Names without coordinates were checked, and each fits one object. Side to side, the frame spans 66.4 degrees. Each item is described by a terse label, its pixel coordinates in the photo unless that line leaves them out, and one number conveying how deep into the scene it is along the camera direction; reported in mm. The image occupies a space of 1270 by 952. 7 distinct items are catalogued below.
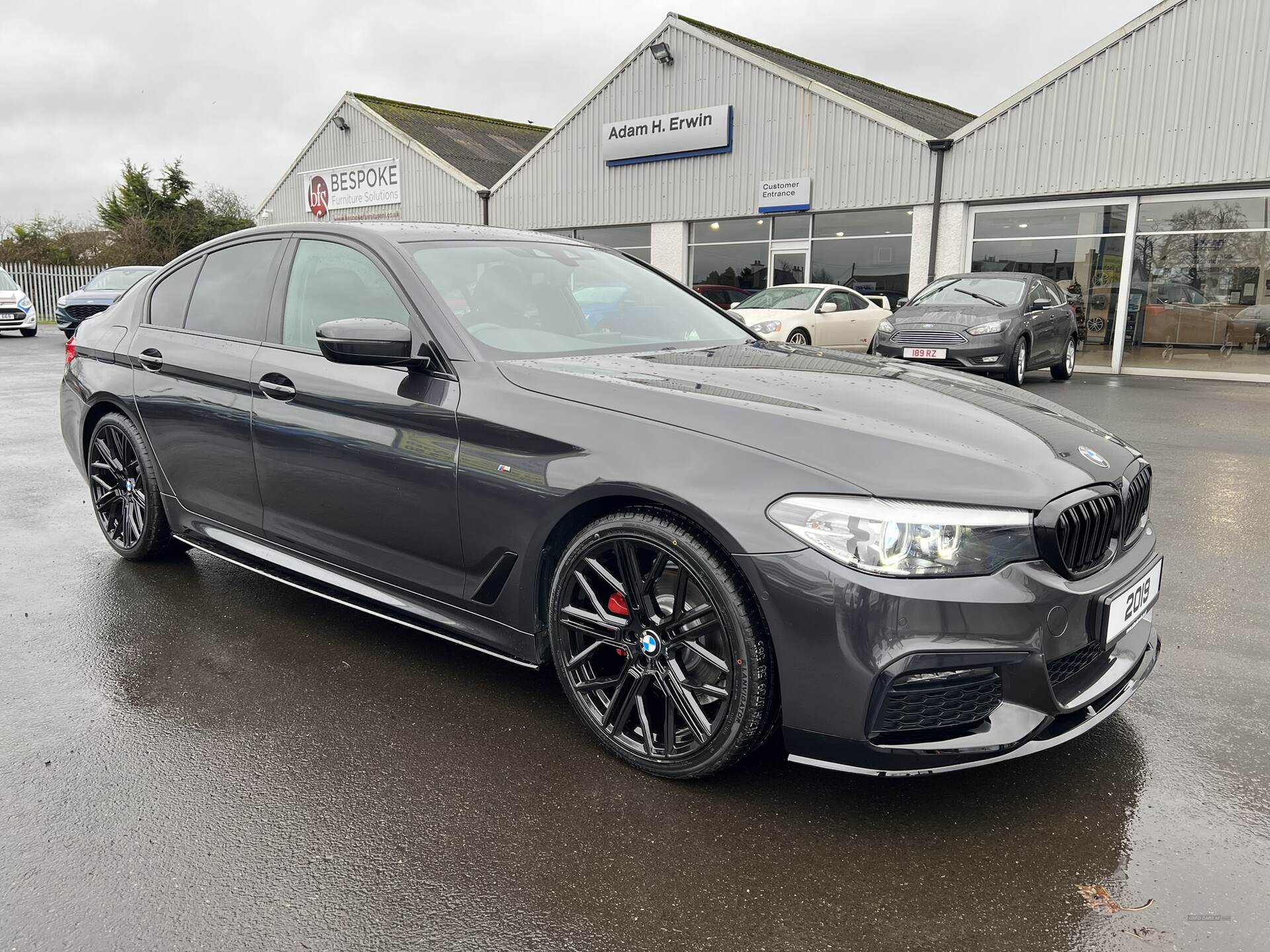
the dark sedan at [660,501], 2305
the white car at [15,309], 22641
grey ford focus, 12711
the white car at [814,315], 15969
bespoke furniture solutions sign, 28766
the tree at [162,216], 39656
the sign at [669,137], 21125
